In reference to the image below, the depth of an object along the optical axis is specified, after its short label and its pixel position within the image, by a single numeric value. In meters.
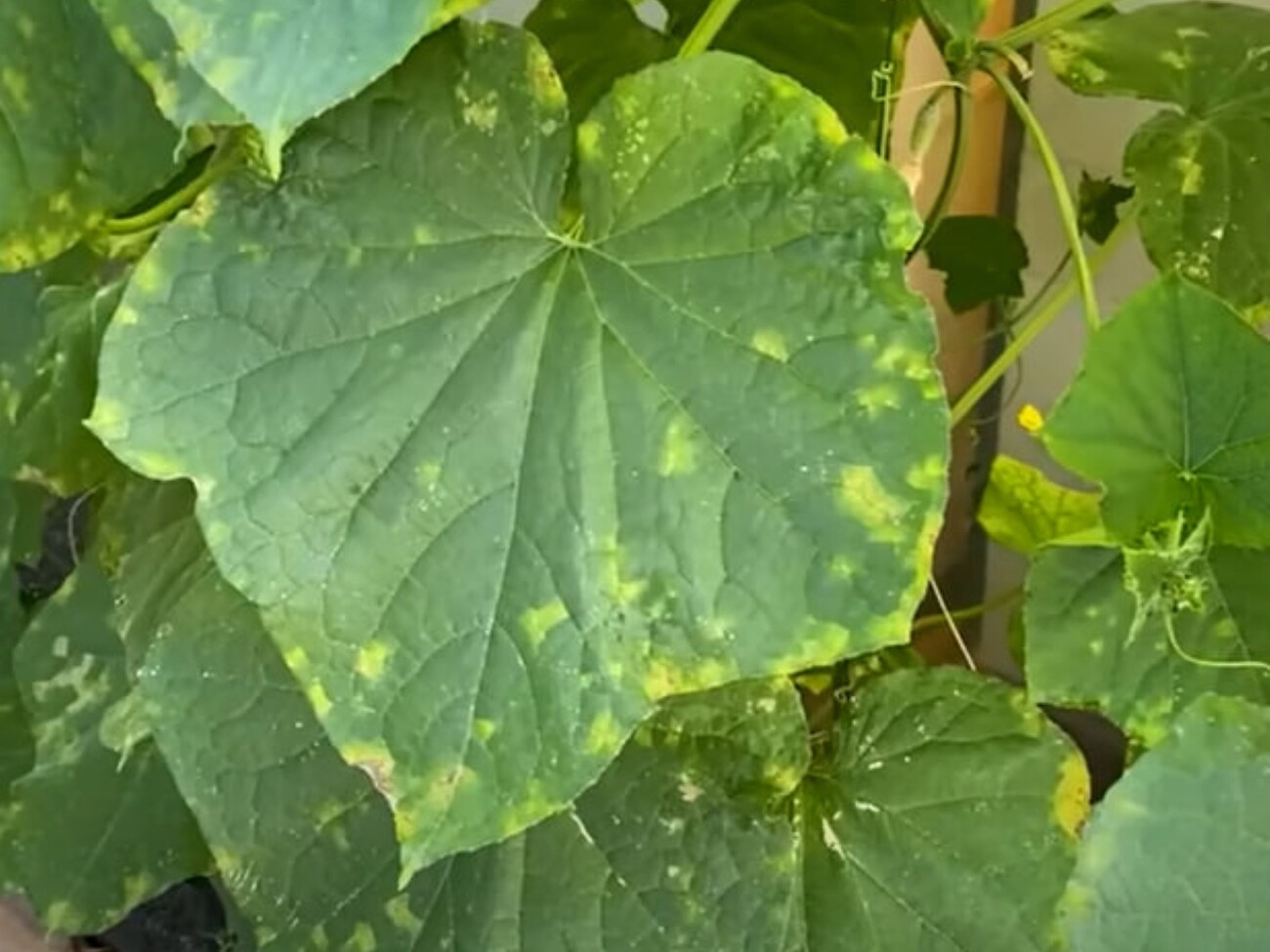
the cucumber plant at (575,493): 0.54
